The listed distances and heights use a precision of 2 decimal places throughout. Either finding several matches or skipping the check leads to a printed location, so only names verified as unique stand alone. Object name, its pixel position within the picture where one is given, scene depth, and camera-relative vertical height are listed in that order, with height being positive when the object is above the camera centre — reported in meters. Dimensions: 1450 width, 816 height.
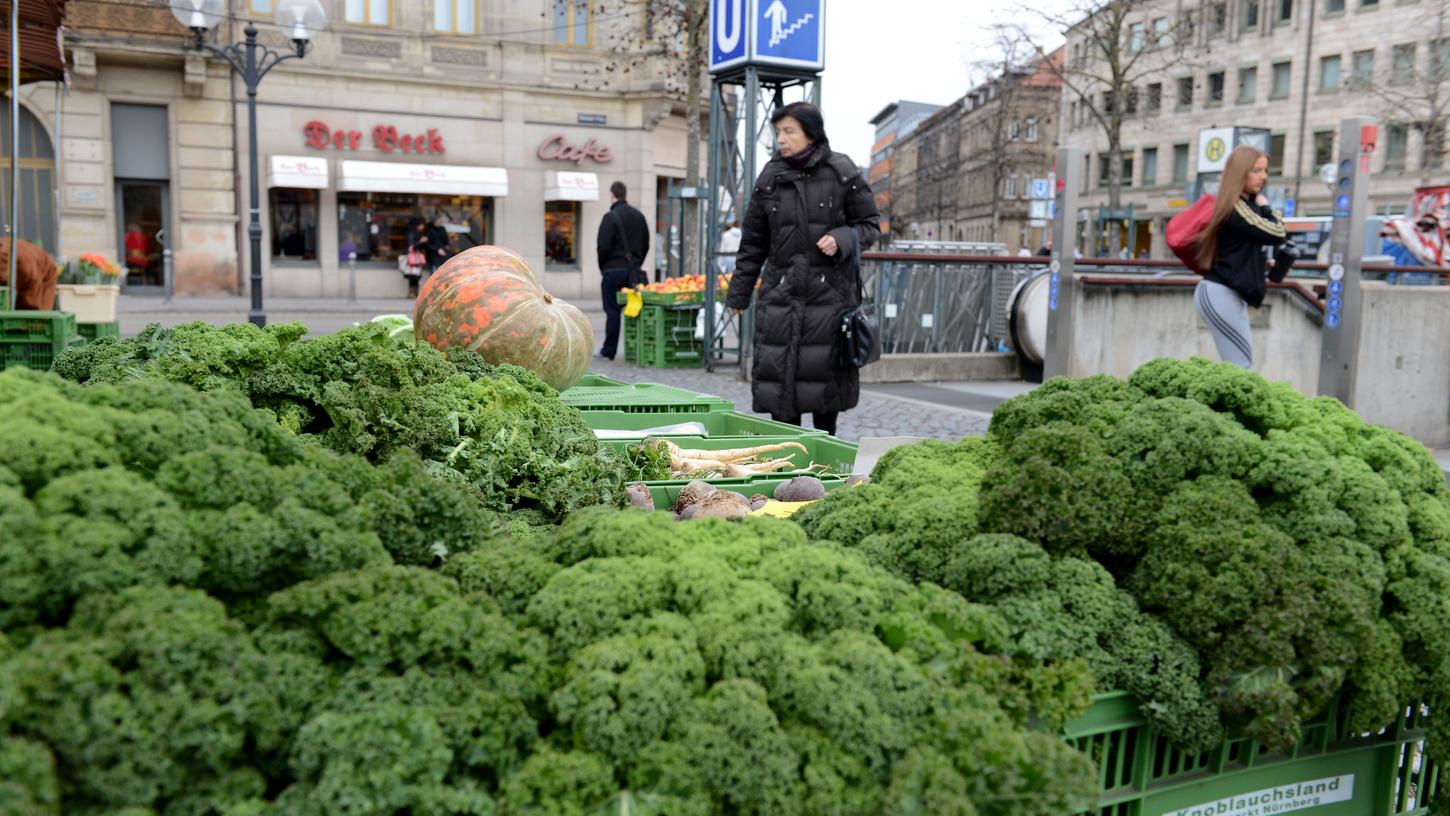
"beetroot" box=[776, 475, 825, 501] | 3.92 -0.76
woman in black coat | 6.35 +0.02
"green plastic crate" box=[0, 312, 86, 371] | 7.00 -0.54
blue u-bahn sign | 11.73 +2.38
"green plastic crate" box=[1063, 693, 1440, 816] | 2.20 -1.01
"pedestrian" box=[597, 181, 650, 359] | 14.95 +0.16
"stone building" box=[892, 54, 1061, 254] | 83.94 +7.56
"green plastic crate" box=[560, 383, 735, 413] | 5.36 -0.65
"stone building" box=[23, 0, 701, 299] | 27.44 +3.02
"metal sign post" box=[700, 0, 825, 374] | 11.80 +2.01
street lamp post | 14.95 +3.02
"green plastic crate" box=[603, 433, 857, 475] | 4.67 -0.76
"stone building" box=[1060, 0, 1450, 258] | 47.53 +8.50
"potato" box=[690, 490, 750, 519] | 3.41 -0.73
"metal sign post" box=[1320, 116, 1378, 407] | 8.89 +0.13
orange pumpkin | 5.19 -0.28
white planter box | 11.41 -0.52
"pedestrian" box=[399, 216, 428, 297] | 27.94 +0.07
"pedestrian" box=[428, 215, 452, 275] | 25.09 +0.30
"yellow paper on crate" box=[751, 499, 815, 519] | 3.66 -0.79
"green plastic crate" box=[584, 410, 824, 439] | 5.02 -0.72
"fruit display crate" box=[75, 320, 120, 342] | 9.26 -0.67
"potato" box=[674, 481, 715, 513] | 3.74 -0.75
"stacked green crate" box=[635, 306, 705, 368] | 14.20 -0.95
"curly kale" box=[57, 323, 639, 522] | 3.26 -0.43
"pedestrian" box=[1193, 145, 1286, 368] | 7.71 +0.15
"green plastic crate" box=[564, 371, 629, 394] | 6.44 -0.67
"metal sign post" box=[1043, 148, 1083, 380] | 9.45 +0.04
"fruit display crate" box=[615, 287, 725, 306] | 13.97 -0.43
